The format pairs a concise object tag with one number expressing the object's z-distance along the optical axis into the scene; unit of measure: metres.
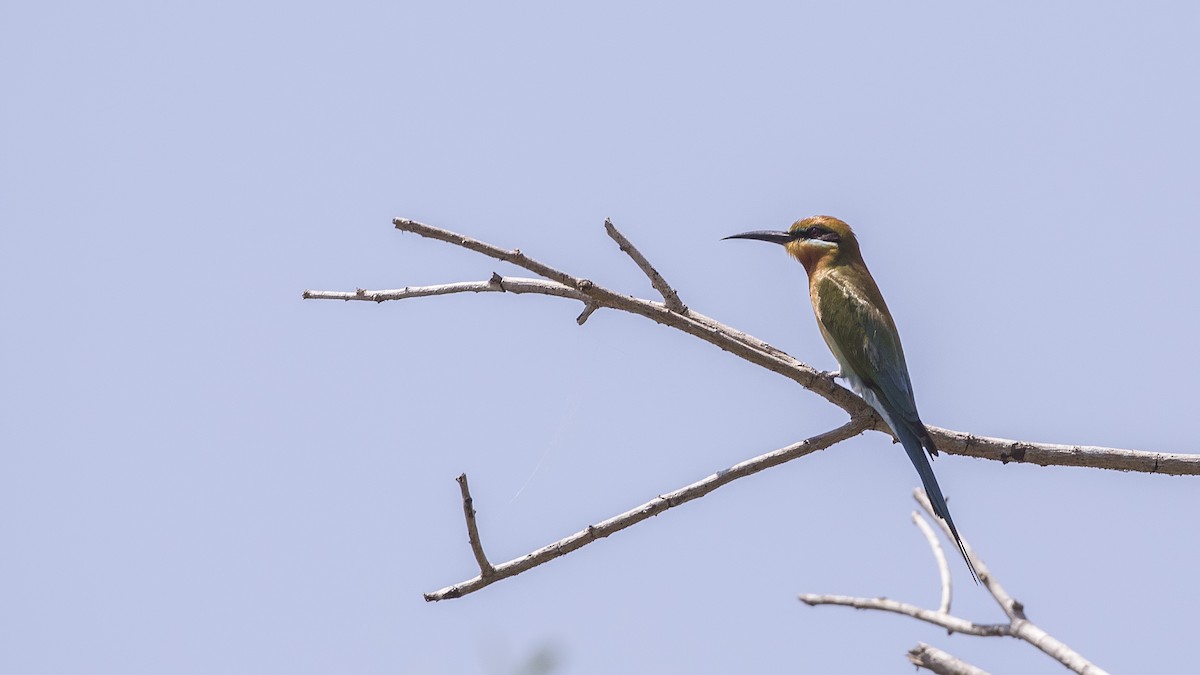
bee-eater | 6.79
